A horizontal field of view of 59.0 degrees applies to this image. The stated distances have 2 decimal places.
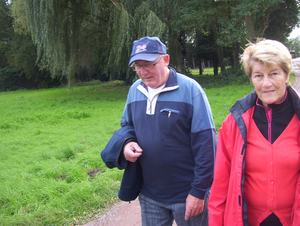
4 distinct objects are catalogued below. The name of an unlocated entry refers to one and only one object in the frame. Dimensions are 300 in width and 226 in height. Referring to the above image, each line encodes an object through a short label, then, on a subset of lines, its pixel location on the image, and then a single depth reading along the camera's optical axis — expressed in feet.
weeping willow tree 40.68
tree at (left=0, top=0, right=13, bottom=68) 103.86
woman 5.24
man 6.23
